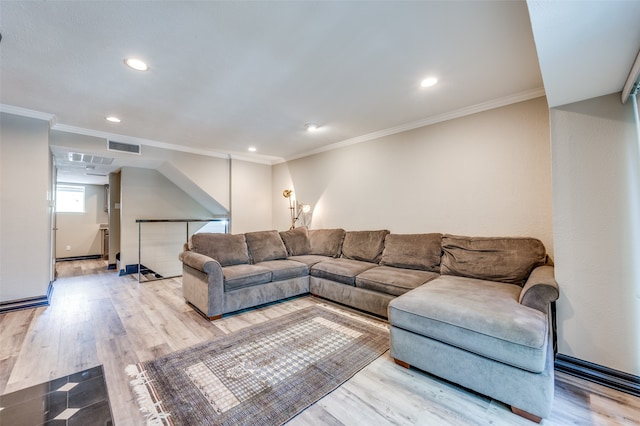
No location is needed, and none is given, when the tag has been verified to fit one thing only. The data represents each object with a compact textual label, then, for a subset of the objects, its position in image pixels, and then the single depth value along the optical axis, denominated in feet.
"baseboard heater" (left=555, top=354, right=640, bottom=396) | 5.46
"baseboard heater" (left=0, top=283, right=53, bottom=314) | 9.83
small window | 23.71
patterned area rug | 4.90
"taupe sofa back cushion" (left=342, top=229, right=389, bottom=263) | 11.77
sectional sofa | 4.87
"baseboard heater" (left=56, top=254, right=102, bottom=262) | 23.16
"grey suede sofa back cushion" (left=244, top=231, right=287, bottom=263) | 12.23
